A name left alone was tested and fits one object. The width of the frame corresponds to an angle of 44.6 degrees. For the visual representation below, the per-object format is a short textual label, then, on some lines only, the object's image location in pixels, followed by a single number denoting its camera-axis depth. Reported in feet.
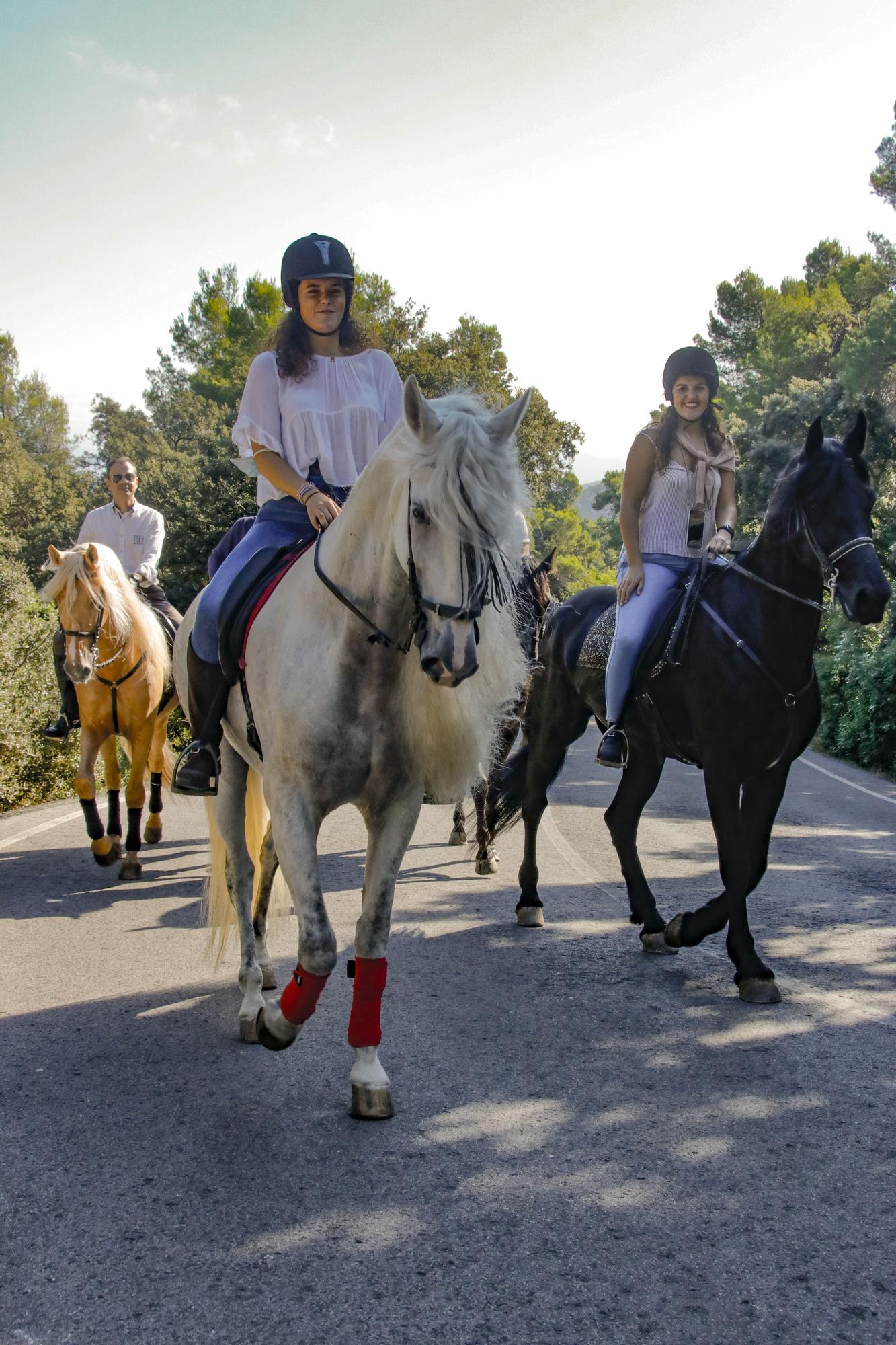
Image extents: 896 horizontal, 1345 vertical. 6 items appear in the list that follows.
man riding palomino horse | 33.55
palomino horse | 28.37
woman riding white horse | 15.78
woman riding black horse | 20.20
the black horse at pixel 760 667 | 17.46
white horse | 11.67
